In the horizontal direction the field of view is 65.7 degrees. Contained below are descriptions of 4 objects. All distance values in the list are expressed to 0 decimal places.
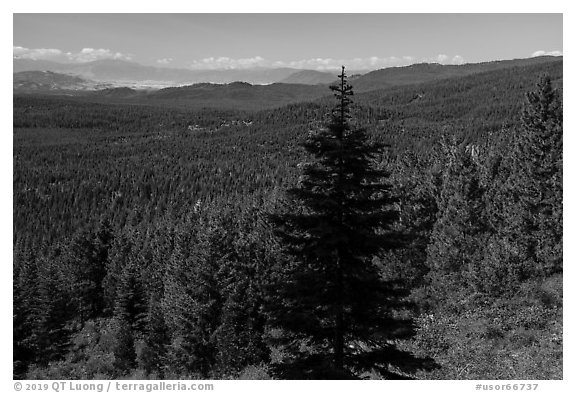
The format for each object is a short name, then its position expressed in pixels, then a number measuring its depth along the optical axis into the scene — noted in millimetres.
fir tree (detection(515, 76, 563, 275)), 25141
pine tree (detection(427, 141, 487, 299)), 31422
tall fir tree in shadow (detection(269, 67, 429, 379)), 11336
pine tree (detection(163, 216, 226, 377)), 31891
